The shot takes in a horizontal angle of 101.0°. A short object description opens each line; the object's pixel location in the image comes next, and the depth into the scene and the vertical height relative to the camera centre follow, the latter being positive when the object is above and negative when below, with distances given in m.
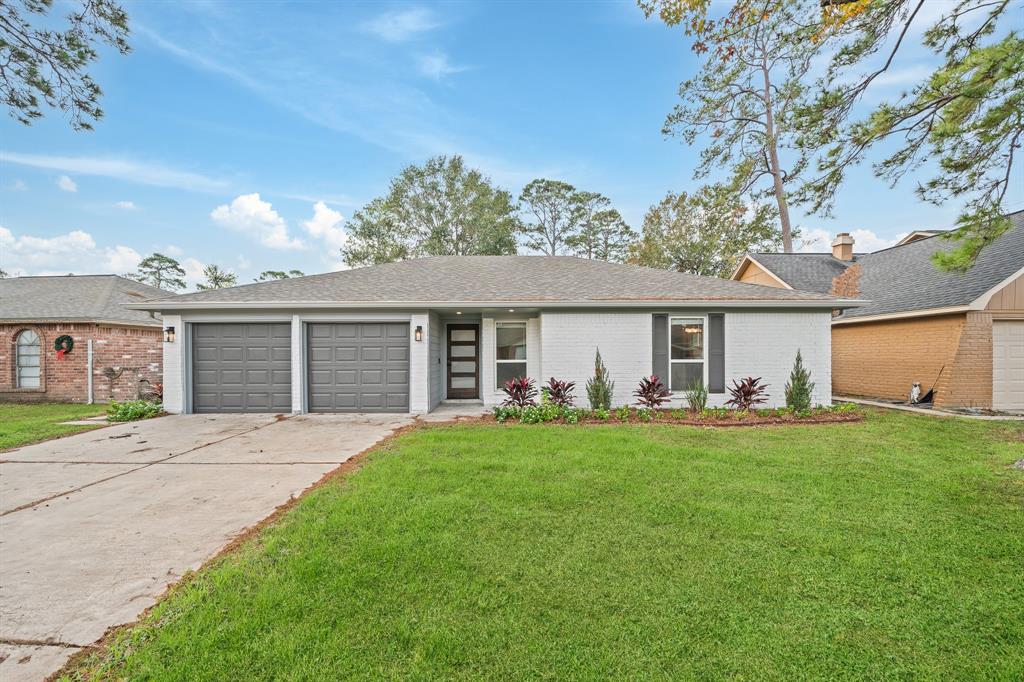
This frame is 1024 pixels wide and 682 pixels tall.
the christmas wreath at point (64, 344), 12.38 -0.09
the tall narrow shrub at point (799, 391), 8.59 -1.09
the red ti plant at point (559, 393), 8.79 -1.13
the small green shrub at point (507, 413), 8.14 -1.45
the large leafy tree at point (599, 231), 29.95 +7.71
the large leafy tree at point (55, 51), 4.82 +3.42
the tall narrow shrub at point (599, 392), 8.98 -1.14
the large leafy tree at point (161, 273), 37.97 +6.22
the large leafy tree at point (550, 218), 30.14 +8.72
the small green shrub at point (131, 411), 8.59 -1.46
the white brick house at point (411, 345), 9.28 -0.12
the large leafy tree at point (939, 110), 4.17 +2.38
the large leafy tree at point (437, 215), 27.45 +8.17
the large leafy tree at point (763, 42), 4.56 +3.46
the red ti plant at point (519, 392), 8.70 -1.12
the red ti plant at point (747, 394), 8.73 -1.17
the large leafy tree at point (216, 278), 35.44 +5.36
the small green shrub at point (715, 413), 8.29 -1.51
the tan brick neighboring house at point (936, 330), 9.42 +0.19
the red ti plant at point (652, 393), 8.76 -1.15
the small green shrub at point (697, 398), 8.80 -1.26
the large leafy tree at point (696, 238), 25.34 +6.23
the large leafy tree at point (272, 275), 38.81 +6.01
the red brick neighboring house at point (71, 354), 12.44 -0.41
